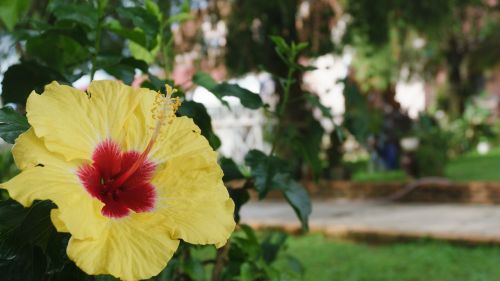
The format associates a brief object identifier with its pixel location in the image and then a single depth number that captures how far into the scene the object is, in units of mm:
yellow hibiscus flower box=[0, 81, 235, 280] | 574
